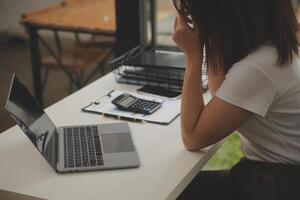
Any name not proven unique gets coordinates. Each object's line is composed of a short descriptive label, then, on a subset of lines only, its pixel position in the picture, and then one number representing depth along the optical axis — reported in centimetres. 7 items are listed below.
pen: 160
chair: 344
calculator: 166
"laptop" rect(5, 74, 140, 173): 129
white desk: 119
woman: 127
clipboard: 161
